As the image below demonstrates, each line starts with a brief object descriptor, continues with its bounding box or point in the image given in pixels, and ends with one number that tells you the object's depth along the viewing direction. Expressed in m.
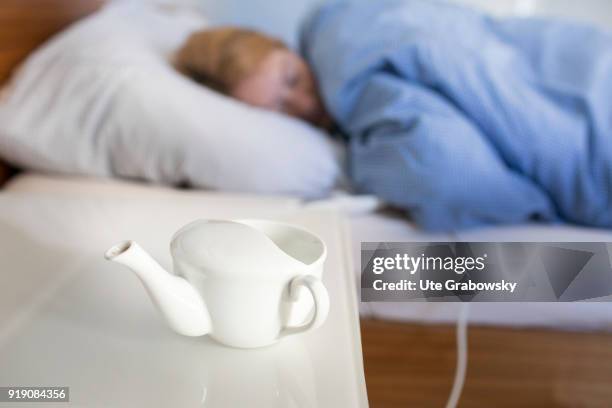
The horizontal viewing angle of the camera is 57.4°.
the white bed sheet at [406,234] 0.32
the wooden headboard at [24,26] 0.72
